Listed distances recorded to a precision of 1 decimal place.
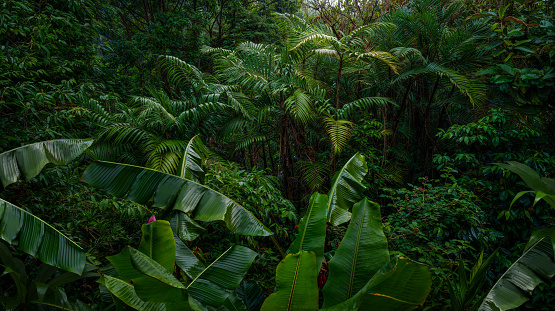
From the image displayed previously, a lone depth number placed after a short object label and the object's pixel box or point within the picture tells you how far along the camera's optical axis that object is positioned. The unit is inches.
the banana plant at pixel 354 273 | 63.1
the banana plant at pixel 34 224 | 78.6
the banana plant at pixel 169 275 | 60.1
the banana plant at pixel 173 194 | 85.7
